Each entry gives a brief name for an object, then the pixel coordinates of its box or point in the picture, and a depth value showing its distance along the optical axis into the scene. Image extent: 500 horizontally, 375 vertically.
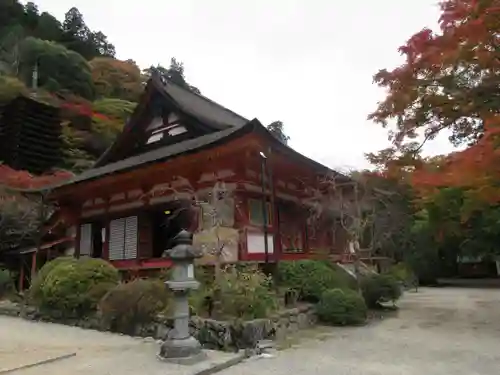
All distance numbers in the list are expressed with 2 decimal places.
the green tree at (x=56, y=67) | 38.47
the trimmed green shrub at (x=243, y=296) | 7.97
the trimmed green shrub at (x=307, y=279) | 10.80
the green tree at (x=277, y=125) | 59.29
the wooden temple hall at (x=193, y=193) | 10.54
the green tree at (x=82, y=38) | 50.00
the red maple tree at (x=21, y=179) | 18.42
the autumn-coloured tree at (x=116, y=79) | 41.88
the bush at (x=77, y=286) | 9.96
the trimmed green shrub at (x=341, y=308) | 10.04
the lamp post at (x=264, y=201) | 10.78
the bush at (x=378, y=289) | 12.42
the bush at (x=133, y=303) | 8.58
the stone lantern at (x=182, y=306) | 6.03
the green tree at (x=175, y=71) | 52.70
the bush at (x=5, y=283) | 14.70
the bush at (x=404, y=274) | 21.80
